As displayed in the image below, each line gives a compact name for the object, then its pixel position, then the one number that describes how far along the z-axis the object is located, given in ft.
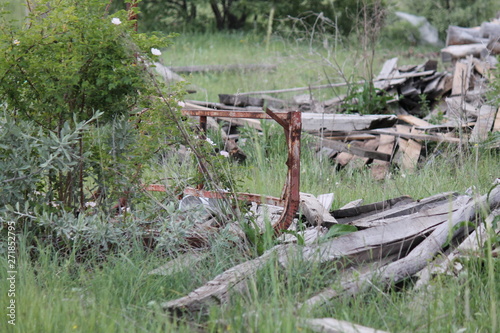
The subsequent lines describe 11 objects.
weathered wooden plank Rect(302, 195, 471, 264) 20.58
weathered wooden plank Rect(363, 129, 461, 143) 41.56
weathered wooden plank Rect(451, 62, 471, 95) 55.42
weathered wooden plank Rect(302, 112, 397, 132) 46.50
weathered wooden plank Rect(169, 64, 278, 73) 81.66
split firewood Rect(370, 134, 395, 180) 40.55
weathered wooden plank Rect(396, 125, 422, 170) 41.16
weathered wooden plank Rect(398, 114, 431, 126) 49.29
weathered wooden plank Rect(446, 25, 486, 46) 76.69
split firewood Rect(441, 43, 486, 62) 72.42
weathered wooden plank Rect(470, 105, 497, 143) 40.92
